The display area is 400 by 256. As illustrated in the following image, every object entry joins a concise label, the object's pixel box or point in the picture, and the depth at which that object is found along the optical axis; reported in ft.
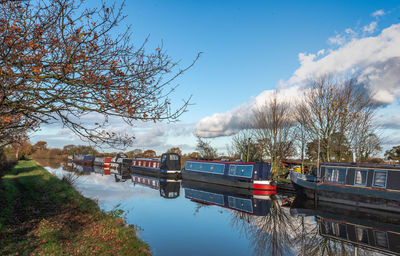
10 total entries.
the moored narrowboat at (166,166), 97.54
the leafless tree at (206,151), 114.11
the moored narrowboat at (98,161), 171.75
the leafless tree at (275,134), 85.51
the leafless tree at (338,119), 66.33
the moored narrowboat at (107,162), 159.53
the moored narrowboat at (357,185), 45.83
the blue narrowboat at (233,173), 66.01
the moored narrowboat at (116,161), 151.74
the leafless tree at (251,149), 92.84
